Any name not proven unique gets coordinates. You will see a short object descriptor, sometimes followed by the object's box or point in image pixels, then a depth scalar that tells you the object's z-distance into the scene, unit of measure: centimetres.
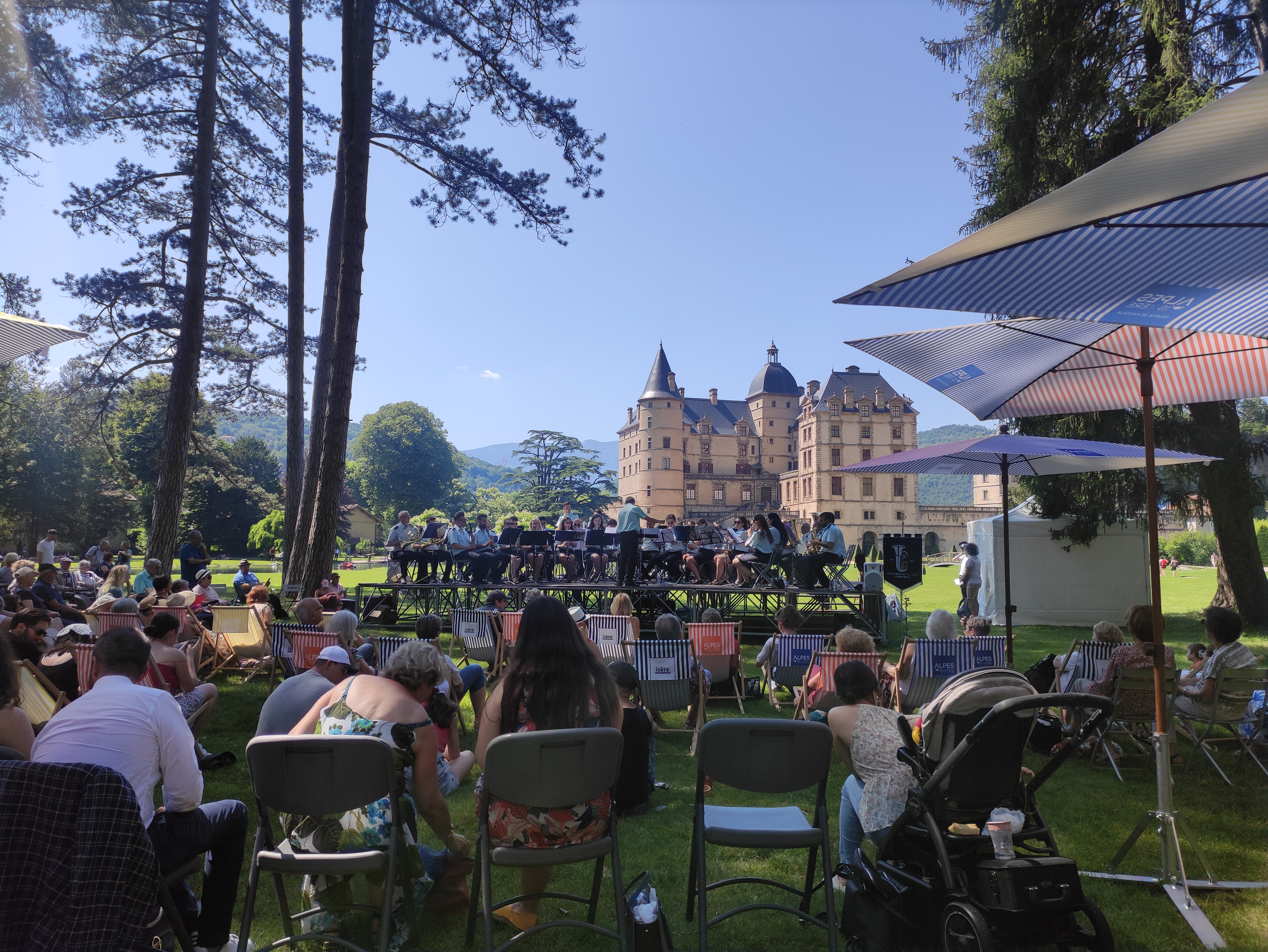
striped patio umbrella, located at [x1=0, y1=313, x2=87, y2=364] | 555
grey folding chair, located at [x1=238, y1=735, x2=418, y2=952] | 287
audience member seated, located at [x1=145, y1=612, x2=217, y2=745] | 566
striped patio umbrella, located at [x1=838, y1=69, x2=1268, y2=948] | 263
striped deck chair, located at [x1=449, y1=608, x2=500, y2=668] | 937
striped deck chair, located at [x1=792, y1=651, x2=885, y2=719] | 609
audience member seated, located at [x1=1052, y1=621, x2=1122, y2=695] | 646
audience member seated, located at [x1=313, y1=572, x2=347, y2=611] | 1018
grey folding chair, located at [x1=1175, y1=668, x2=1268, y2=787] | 557
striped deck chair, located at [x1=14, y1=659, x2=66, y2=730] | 493
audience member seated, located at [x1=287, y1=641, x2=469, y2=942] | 318
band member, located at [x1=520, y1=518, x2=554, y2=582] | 1488
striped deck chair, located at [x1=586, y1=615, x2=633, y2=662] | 758
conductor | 1316
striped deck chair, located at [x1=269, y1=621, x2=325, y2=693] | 780
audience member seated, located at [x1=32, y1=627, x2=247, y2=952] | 285
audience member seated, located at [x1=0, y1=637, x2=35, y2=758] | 301
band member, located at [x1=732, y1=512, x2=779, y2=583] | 1342
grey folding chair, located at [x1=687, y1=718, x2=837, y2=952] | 312
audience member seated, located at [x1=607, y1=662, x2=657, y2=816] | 481
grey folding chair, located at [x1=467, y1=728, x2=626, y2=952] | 291
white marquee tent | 1512
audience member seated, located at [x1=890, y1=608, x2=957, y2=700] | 677
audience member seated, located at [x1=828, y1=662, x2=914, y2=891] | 326
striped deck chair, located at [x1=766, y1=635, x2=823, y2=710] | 776
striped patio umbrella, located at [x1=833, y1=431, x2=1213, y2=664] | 682
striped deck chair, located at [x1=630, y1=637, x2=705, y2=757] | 700
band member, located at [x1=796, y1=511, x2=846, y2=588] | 1252
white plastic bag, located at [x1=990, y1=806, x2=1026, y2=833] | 290
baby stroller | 269
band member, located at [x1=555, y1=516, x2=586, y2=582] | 1582
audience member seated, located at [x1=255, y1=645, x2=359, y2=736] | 422
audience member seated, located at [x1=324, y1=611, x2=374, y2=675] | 641
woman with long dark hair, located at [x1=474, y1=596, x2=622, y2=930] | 340
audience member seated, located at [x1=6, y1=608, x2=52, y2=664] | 569
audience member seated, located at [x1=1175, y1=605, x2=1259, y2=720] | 571
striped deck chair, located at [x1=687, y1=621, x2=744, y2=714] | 782
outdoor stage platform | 1276
